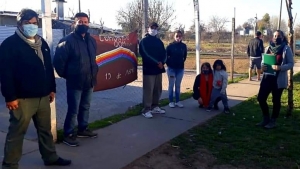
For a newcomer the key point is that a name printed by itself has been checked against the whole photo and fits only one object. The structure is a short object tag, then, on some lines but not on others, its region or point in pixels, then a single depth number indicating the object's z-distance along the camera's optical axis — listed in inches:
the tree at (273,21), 1623.8
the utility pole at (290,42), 208.2
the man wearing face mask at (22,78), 110.1
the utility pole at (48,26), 143.9
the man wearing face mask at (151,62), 197.1
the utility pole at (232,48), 362.7
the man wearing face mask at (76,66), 142.5
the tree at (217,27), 1358.3
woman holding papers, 178.5
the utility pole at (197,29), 264.4
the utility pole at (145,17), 221.7
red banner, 192.9
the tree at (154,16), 730.1
